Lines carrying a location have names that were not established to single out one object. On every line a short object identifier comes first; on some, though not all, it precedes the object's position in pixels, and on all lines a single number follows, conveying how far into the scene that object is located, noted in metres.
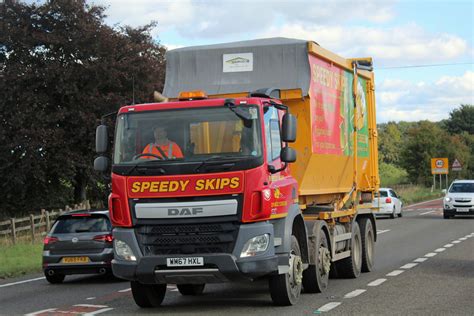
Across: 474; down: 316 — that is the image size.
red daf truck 10.63
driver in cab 10.93
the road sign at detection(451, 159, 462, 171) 66.88
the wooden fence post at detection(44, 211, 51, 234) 30.09
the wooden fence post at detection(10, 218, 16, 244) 28.12
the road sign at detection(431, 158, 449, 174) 70.94
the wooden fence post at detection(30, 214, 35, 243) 28.71
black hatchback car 15.99
